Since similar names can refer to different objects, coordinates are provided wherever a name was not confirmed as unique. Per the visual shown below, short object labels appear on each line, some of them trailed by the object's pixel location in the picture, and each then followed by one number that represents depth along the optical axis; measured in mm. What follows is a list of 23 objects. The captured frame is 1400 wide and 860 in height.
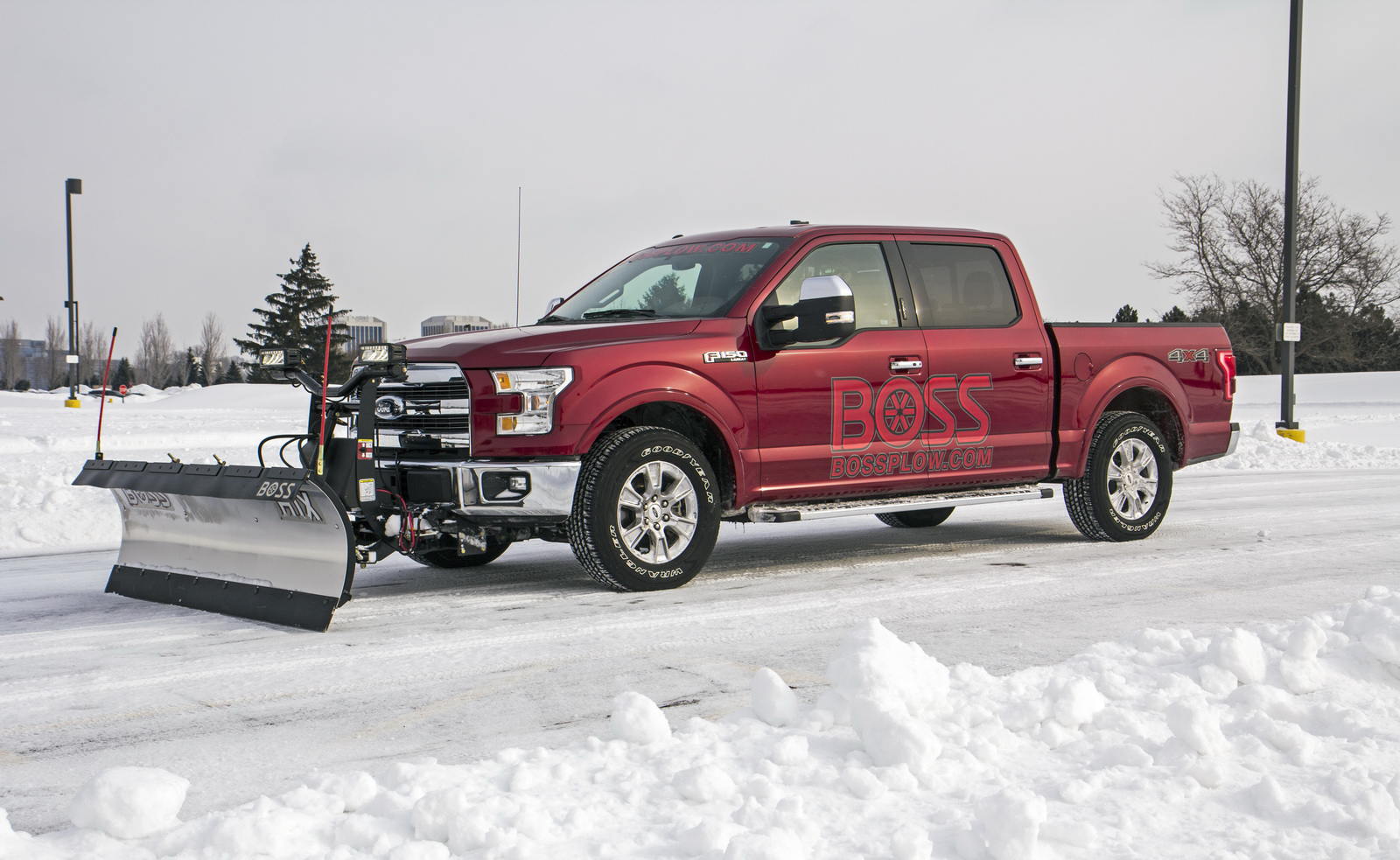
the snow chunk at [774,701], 3691
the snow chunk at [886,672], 3598
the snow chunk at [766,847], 2670
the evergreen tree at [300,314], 69125
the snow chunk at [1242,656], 3994
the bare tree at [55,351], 94875
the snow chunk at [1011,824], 2711
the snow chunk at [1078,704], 3604
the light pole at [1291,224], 19172
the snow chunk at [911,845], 2699
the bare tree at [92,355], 85962
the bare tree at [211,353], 85881
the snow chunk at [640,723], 3516
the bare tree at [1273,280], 48906
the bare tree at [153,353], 96588
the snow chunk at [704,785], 3062
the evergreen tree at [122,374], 82144
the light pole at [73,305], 33544
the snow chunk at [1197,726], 3357
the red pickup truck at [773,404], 6027
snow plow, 5410
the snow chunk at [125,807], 2896
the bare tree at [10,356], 91312
